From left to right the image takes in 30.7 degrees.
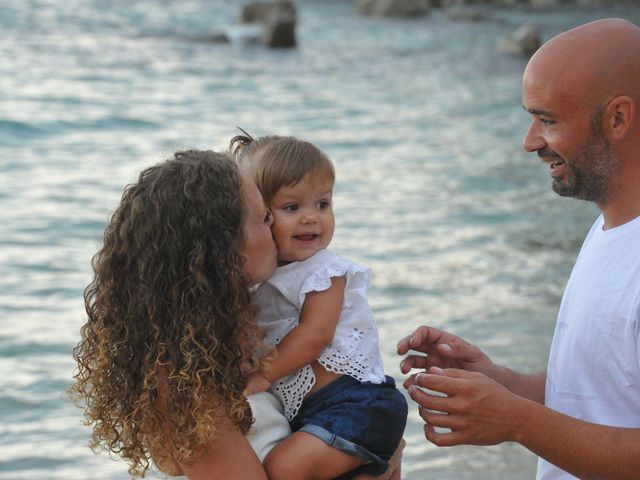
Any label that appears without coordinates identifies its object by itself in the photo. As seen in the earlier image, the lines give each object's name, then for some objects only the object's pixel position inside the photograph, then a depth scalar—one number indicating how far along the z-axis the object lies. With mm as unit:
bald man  2480
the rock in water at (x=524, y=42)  22109
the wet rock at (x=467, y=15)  27719
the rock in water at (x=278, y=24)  21656
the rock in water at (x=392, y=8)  27500
